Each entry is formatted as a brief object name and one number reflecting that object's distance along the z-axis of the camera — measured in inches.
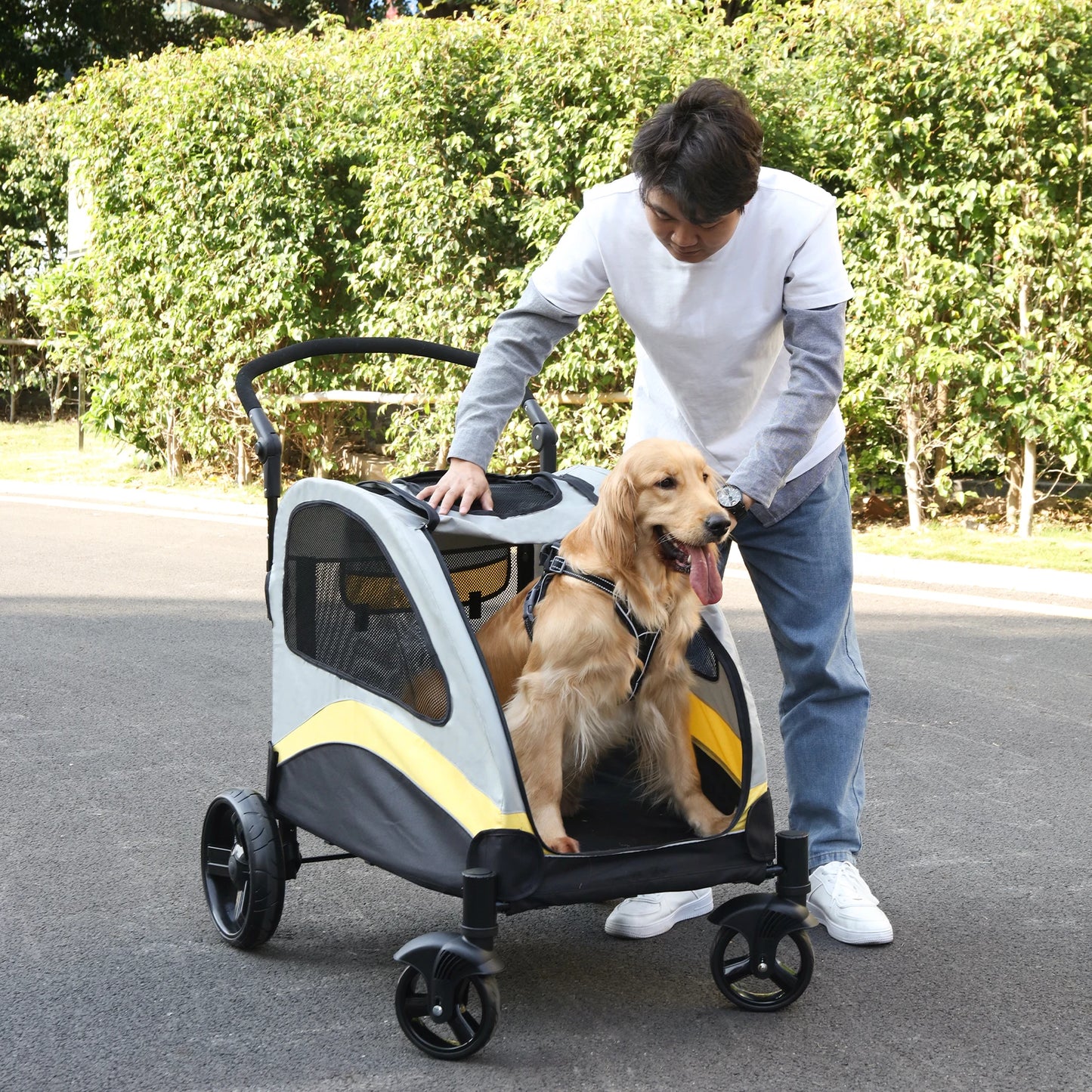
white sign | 531.8
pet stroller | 102.0
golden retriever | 111.7
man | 112.5
